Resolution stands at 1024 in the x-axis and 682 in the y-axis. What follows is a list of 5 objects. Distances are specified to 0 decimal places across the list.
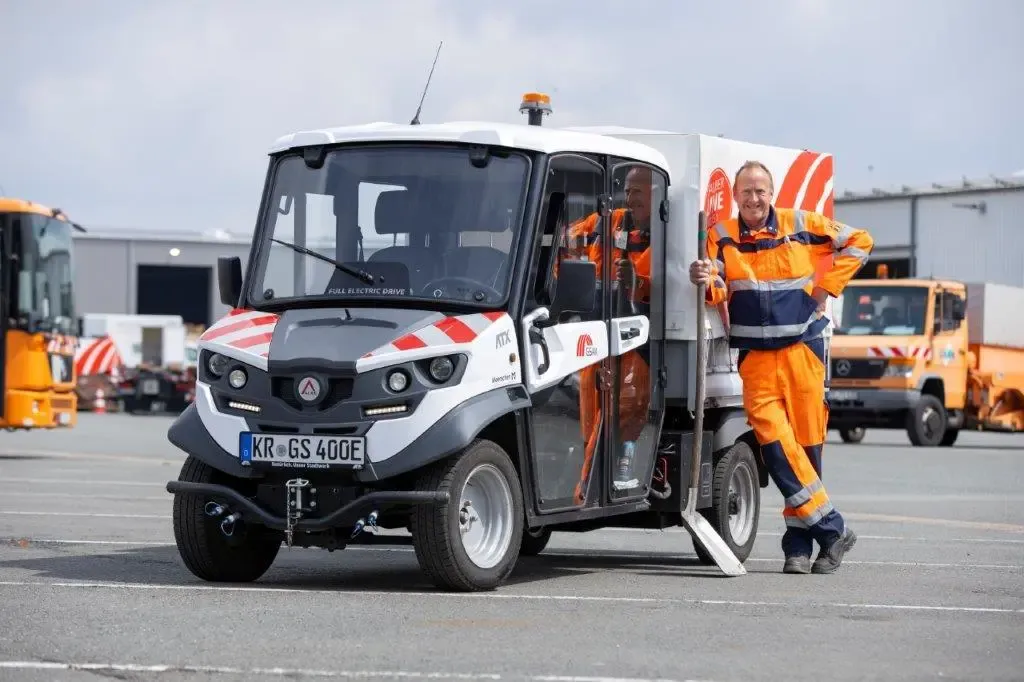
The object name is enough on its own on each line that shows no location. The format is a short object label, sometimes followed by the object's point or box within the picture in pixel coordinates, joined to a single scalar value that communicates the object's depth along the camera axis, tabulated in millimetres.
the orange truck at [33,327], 24688
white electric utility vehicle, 9031
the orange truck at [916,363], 30500
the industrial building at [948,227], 47562
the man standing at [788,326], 10727
